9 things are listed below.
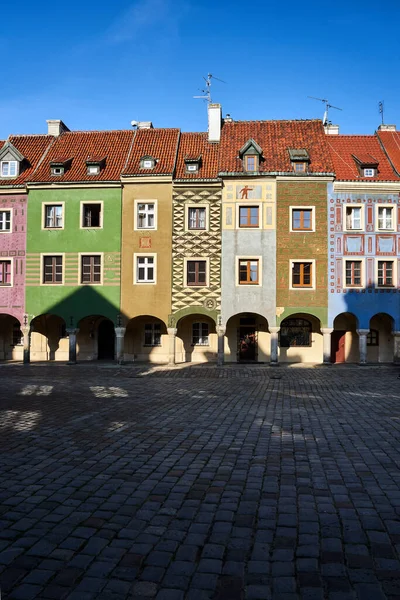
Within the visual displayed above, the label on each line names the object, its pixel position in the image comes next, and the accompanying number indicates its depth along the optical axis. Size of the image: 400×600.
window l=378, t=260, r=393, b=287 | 25.82
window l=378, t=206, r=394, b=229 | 25.92
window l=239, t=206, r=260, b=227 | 26.17
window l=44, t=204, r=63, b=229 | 26.88
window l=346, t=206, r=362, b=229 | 25.98
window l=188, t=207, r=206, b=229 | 26.22
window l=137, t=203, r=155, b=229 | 26.31
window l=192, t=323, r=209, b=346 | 28.05
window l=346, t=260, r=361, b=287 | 25.81
